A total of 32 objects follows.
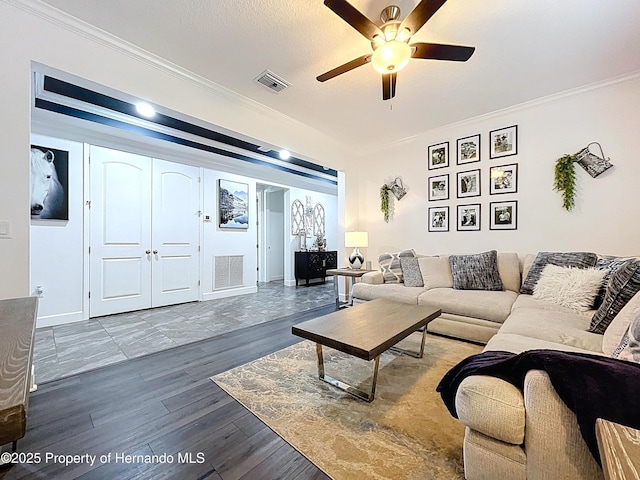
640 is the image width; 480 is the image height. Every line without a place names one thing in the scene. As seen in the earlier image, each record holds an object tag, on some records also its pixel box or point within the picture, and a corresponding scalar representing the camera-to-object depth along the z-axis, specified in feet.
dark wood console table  21.16
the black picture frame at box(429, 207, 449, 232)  13.38
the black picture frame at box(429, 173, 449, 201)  13.35
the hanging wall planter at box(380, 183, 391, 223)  15.35
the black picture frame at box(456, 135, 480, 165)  12.48
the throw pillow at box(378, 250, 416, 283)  12.32
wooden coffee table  5.60
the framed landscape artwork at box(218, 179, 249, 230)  17.11
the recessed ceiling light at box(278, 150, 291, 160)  16.63
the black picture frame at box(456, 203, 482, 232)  12.51
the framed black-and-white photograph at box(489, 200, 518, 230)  11.60
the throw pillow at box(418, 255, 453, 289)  11.19
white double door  12.69
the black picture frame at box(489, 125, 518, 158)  11.55
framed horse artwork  11.02
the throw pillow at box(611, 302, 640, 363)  3.60
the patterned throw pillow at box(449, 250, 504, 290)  10.29
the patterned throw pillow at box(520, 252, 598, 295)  8.68
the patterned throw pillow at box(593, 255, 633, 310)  7.25
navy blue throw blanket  2.81
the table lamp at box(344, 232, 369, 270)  14.44
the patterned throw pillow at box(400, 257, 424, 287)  11.60
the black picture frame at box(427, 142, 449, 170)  13.37
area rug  4.39
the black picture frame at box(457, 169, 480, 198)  12.48
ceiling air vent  9.07
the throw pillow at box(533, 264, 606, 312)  7.38
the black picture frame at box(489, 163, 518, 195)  11.58
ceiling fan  5.79
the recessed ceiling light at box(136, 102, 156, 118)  10.69
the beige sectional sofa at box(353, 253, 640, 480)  3.18
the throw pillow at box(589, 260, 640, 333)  5.44
